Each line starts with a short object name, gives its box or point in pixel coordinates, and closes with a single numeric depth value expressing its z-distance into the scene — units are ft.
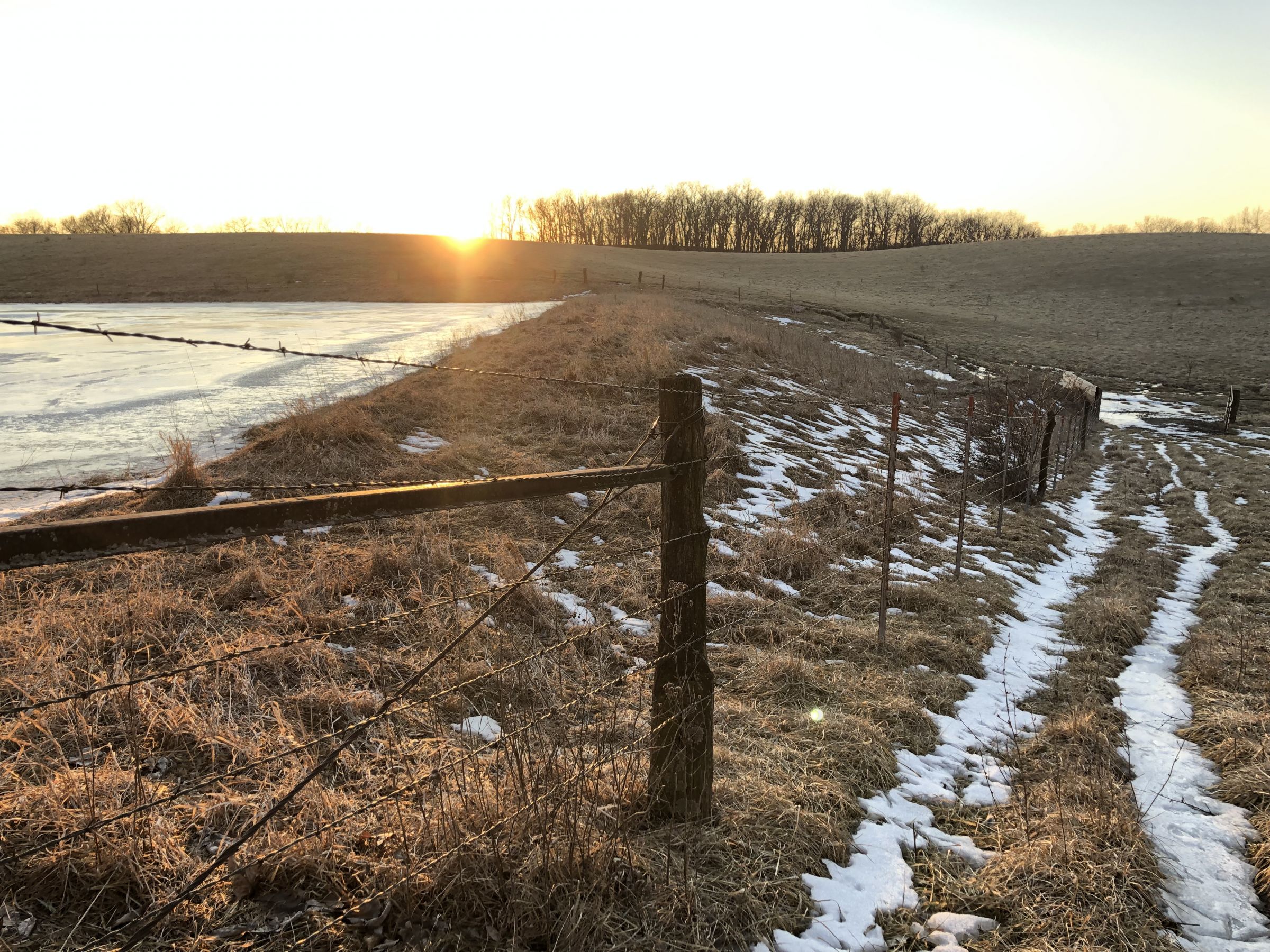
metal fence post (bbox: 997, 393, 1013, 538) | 29.73
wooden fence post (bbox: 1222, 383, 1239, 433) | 69.00
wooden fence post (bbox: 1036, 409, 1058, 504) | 36.47
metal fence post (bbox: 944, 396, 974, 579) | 23.90
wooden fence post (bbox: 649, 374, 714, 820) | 9.07
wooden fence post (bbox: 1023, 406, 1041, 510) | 35.73
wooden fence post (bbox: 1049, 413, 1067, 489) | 43.79
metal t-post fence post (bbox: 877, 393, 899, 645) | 17.92
